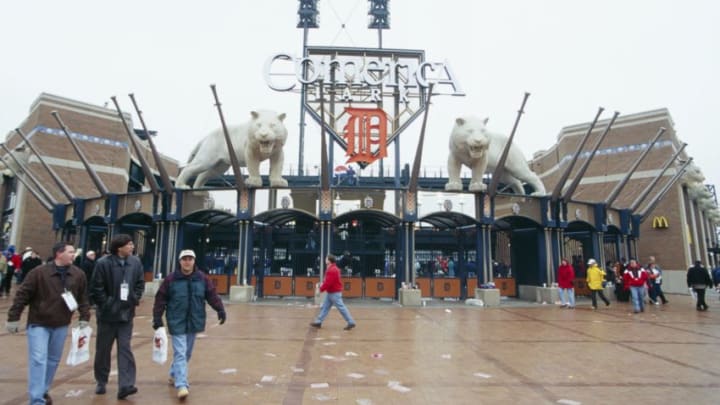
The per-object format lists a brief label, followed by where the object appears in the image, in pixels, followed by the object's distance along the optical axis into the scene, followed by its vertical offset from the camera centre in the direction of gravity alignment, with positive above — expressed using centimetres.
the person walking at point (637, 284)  1345 -45
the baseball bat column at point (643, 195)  1870 +319
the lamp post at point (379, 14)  3288 +1900
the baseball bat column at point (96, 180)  1702 +343
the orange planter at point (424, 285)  1803 -69
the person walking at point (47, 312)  435 -47
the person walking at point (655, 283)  1688 -52
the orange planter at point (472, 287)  1798 -76
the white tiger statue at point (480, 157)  1711 +448
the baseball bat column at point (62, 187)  1895 +337
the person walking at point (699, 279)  1394 -30
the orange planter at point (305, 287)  1764 -78
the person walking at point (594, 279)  1470 -33
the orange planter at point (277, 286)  1758 -75
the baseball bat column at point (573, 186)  1650 +317
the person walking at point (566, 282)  1502 -45
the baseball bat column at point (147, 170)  1644 +356
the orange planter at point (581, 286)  1949 -75
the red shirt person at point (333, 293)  969 -56
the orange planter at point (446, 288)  1800 -80
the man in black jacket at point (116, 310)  489 -48
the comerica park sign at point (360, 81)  2148 +910
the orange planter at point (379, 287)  1747 -76
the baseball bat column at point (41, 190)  2023 +350
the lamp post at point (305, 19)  3331 +2003
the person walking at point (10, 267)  1669 -7
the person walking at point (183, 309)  498 -48
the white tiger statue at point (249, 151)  1667 +455
